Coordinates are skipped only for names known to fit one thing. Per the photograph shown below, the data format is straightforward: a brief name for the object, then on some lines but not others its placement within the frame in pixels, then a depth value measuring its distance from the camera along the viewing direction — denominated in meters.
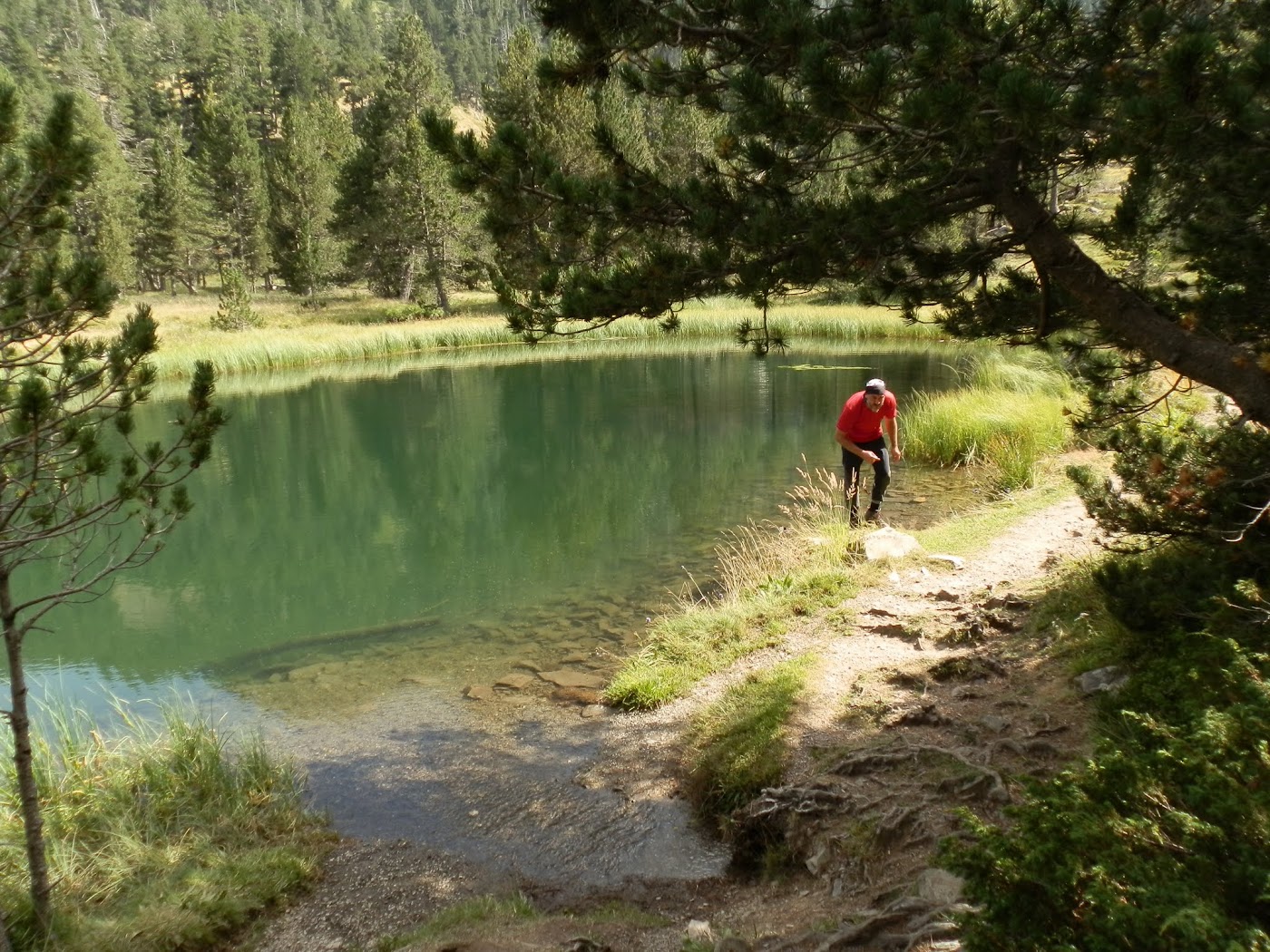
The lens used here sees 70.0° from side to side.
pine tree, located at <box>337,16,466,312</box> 41.00
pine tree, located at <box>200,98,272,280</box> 44.59
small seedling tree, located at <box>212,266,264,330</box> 35.03
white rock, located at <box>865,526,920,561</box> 8.01
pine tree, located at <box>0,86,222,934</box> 3.62
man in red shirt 8.87
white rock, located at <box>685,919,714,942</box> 3.46
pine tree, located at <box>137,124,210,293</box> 42.56
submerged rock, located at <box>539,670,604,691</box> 7.33
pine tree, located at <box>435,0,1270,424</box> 3.26
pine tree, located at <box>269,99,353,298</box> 42.31
